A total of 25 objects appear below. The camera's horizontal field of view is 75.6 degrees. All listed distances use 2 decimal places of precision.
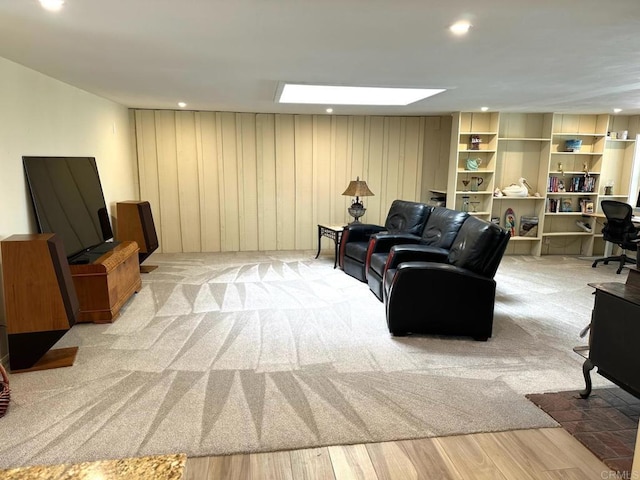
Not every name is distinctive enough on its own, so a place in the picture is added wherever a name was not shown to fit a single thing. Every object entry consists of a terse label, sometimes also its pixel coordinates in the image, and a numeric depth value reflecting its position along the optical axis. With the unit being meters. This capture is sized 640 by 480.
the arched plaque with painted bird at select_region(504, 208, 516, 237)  6.77
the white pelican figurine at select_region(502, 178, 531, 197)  6.55
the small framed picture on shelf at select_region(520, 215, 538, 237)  6.72
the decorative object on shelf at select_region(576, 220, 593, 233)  6.81
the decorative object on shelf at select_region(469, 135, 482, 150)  6.43
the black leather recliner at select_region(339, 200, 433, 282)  5.14
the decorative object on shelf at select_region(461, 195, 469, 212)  6.74
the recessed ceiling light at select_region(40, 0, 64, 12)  2.00
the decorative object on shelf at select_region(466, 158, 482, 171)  6.52
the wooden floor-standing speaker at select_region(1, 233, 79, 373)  2.81
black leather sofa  3.43
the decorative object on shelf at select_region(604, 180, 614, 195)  6.77
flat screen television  3.47
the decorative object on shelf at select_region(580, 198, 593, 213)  6.75
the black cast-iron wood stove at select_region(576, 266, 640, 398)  2.24
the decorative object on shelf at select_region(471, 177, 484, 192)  6.70
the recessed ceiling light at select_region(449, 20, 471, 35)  2.28
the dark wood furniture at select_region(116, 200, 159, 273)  5.26
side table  5.84
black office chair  5.62
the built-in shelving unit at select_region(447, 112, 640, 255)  6.48
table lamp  5.88
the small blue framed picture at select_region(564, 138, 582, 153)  6.48
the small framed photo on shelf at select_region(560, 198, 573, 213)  6.82
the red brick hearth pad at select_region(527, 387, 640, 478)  2.13
